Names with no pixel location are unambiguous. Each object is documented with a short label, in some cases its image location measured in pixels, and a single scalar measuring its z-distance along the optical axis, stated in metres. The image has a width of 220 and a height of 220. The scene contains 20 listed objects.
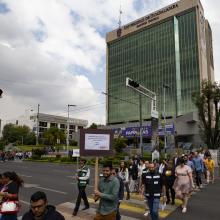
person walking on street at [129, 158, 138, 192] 10.02
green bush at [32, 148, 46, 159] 36.65
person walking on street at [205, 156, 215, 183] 12.76
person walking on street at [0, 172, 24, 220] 4.08
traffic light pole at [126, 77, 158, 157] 14.04
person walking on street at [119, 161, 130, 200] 8.87
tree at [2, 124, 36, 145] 92.41
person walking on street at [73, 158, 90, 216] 6.93
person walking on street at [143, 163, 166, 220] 5.73
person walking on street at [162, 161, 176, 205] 8.31
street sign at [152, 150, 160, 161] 15.77
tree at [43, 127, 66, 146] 55.03
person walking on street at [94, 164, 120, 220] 4.03
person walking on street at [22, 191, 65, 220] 2.37
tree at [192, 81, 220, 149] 26.40
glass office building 55.97
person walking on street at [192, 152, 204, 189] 11.06
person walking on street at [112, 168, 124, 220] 4.81
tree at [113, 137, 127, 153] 34.03
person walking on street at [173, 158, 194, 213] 7.37
